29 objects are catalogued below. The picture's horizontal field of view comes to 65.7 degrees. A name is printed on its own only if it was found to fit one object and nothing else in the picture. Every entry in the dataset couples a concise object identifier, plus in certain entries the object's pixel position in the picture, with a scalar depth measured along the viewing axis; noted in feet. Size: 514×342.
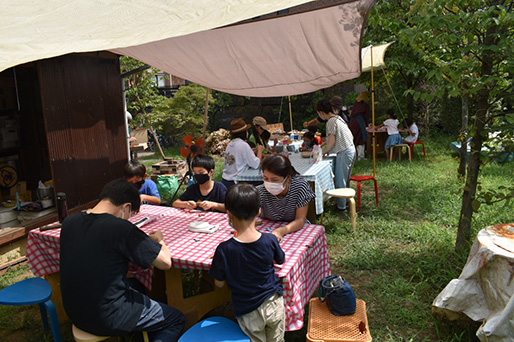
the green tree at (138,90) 33.55
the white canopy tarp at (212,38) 6.72
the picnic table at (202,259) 8.39
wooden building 16.53
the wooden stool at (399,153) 33.25
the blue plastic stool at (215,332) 7.40
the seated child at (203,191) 12.80
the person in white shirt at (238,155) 17.61
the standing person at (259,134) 20.84
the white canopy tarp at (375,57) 30.40
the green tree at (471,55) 10.42
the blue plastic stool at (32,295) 9.24
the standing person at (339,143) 19.85
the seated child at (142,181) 13.35
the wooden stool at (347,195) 17.21
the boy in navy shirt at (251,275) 7.71
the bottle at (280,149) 21.81
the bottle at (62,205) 11.55
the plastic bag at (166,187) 23.62
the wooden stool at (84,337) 7.78
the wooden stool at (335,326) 8.09
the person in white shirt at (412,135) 32.81
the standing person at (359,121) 27.30
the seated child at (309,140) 22.35
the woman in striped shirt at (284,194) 10.49
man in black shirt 7.57
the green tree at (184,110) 40.45
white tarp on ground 8.45
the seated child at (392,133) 33.01
